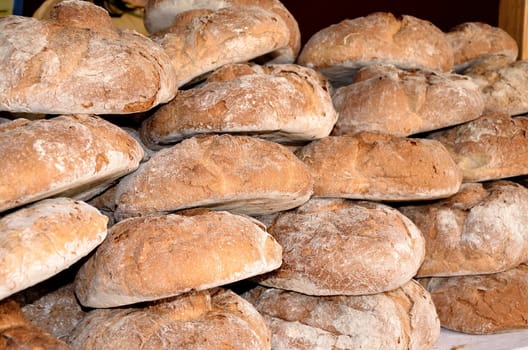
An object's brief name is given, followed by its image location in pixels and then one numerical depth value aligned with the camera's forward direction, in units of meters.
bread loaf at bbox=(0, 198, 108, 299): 1.50
